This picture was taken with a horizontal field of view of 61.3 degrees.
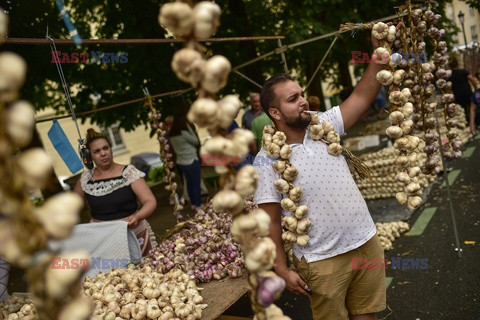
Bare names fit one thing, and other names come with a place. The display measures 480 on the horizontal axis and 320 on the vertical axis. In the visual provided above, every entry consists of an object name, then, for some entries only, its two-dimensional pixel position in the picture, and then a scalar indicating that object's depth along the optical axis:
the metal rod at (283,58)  4.55
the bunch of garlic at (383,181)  6.23
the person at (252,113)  6.02
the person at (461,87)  7.96
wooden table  2.40
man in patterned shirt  2.18
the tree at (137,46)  6.93
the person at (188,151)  6.62
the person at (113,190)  3.52
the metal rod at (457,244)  4.03
